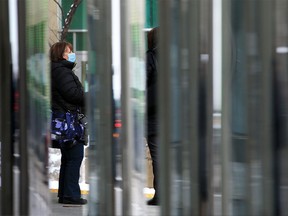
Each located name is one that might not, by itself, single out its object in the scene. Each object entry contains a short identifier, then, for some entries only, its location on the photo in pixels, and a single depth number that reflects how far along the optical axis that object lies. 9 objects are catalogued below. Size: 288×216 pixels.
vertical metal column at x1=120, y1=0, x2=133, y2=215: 5.60
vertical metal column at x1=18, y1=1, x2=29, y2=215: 5.92
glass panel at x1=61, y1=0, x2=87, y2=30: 29.03
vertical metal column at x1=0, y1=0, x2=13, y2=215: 5.95
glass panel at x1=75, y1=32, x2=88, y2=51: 28.33
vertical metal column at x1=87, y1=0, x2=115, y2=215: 5.61
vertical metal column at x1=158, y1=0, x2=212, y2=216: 5.40
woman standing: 12.02
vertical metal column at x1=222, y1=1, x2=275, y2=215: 5.23
